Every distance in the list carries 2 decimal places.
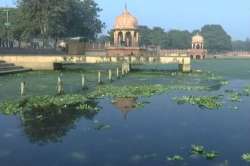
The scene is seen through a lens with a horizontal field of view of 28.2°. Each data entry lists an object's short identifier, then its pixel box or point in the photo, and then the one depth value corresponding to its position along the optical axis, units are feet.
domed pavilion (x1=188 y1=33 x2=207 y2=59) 472.52
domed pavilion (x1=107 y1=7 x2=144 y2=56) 278.36
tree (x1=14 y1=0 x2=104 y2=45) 280.92
